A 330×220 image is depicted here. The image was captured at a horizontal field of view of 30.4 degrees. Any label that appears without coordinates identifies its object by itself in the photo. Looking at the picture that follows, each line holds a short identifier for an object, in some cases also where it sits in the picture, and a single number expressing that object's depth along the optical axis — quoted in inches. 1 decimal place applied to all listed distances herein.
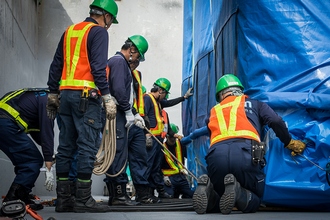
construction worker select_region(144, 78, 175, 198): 323.9
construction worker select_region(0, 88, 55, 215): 203.5
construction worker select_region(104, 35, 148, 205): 229.0
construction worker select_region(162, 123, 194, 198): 381.7
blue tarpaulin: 199.5
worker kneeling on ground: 185.0
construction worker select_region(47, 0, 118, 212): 191.8
